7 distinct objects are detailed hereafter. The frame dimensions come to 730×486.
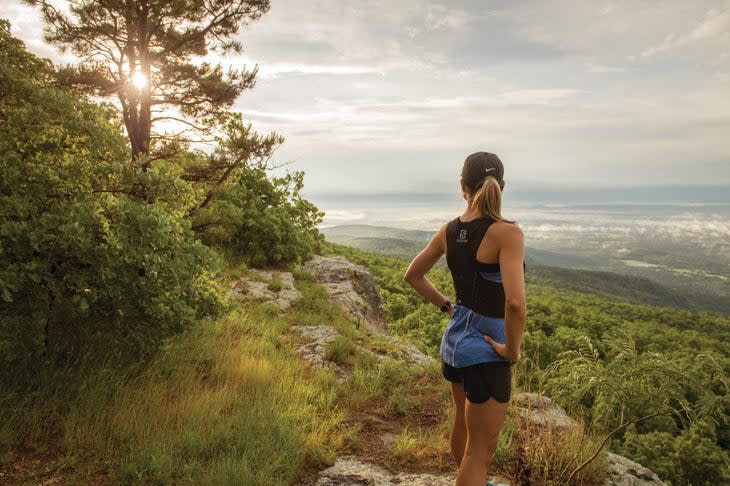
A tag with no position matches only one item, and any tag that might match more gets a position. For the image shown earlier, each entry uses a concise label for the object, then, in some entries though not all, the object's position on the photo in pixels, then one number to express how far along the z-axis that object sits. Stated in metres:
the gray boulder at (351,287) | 12.33
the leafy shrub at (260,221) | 12.79
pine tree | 11.19
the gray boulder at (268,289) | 10.33
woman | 2.65
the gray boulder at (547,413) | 4.93
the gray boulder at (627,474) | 3.98
